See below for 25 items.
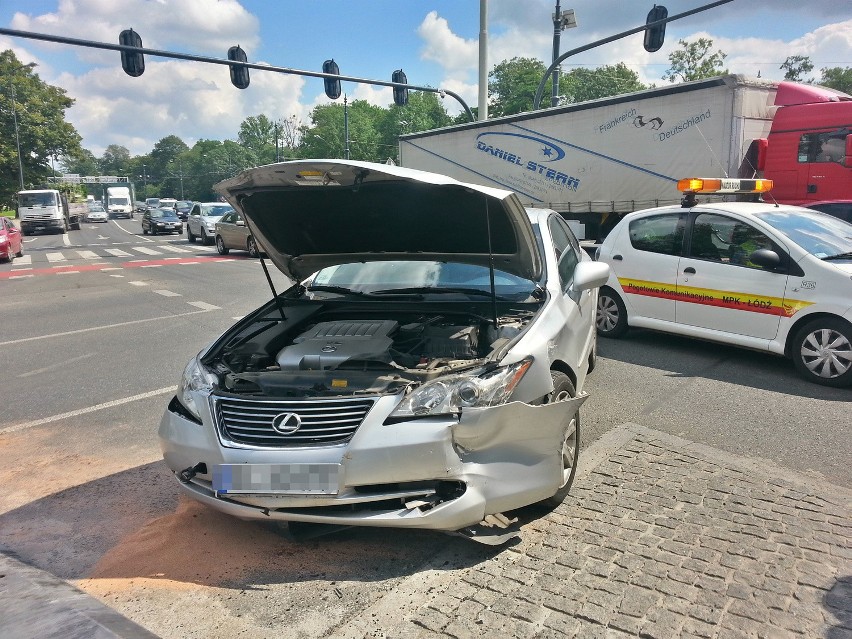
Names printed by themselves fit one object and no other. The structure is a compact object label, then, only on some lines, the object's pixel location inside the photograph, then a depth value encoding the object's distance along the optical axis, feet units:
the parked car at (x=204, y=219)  79.71
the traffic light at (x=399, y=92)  70.23
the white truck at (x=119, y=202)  204.64
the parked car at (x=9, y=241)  63.26
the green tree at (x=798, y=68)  175.94
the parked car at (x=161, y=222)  113.60
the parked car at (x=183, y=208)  166.38
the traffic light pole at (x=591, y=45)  46.93
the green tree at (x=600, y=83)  190.90
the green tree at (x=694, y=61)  158.81
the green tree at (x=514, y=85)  184.14
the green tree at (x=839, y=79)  171.94
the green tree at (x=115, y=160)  552.99
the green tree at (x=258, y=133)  353.98
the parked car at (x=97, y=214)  183.21
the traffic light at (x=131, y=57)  53.31
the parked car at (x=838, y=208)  30.17
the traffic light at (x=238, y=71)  59.21
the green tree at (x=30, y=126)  172.14
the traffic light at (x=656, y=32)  50.03
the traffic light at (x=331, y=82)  65.05
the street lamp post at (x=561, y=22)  66.39
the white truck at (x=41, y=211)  112.37
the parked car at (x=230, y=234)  65.83
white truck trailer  38.22
